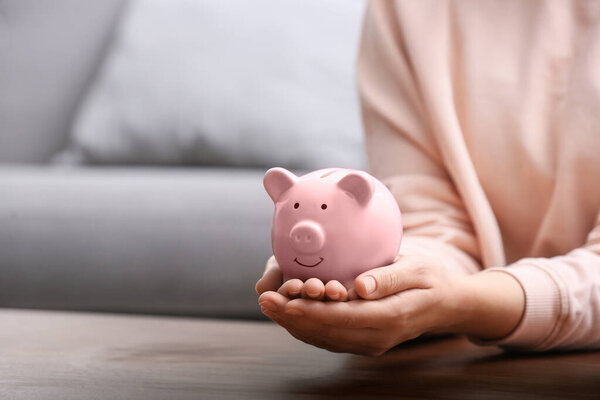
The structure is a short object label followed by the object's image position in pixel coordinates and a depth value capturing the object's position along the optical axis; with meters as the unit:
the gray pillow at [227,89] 2.24
